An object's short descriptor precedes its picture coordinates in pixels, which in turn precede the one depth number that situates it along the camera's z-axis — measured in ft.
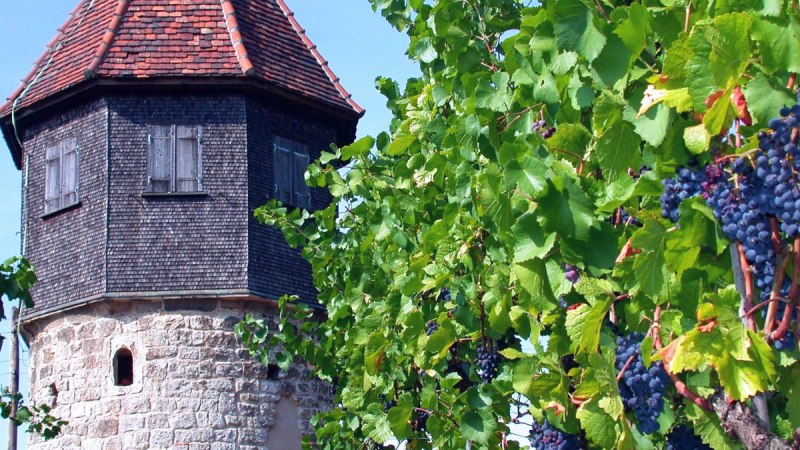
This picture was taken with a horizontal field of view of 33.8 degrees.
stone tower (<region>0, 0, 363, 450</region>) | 47.52
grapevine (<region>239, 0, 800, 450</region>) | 9.61
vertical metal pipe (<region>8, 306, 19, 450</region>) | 52.55
